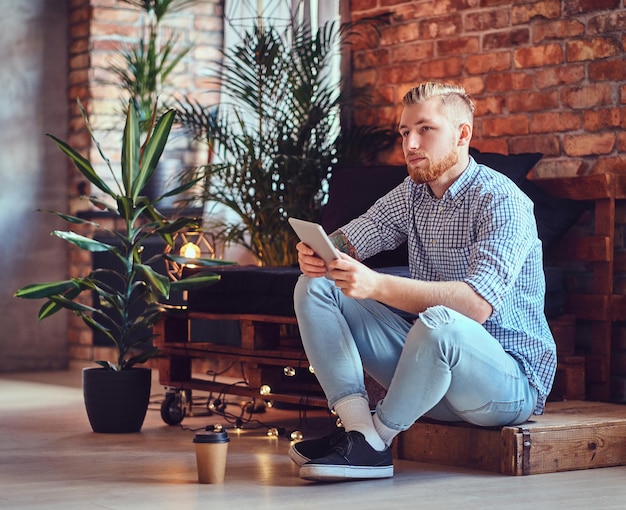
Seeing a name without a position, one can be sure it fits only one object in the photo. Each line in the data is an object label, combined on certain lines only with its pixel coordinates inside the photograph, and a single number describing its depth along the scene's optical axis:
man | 3.08
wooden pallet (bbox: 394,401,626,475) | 3.28
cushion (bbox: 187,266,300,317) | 4.21
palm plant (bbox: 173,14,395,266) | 5.02
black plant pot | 4.25
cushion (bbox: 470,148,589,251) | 4.27
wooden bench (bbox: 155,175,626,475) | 4.19
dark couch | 4.25
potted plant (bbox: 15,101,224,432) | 4.22
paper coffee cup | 3.10
